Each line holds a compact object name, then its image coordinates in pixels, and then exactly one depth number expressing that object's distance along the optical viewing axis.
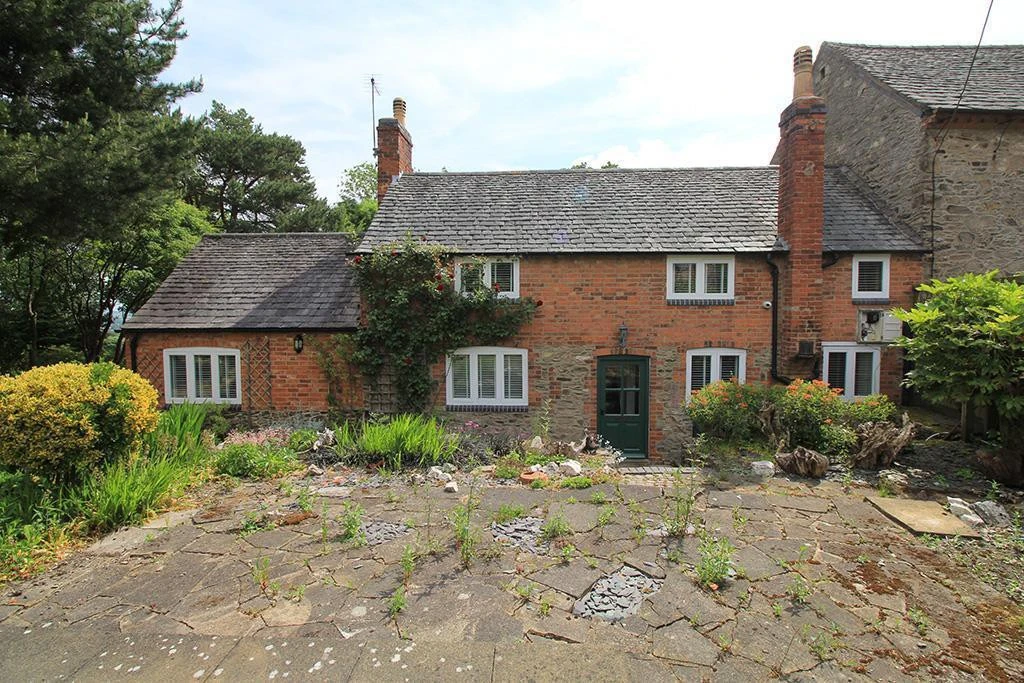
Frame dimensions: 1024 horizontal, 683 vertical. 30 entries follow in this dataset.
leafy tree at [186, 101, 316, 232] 27.16
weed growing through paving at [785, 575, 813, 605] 3.89
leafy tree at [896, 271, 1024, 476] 6.25
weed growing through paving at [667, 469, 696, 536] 5.02
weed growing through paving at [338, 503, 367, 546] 5.01
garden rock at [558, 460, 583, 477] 6.94
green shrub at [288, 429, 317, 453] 8.65
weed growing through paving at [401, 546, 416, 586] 4.25
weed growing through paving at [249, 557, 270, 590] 4.21
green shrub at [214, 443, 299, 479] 7.23
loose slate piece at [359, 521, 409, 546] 5.04
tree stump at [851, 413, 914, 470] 7.17
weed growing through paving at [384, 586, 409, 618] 3.79
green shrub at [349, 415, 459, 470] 7.73
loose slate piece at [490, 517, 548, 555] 4.84
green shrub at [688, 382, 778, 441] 8.51
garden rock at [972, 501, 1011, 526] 5.41
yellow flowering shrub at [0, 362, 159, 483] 5.25
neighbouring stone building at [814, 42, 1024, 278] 10.91
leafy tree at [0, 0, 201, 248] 8.87
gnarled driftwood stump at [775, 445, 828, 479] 6.85
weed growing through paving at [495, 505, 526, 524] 5.42
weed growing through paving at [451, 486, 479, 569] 4.52
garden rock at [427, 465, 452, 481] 6.98
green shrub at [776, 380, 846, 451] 7.83
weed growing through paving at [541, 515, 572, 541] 5.02
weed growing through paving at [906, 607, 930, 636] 3.55
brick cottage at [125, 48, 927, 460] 10.70
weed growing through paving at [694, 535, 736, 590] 4.13
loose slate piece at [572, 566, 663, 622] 3.77
